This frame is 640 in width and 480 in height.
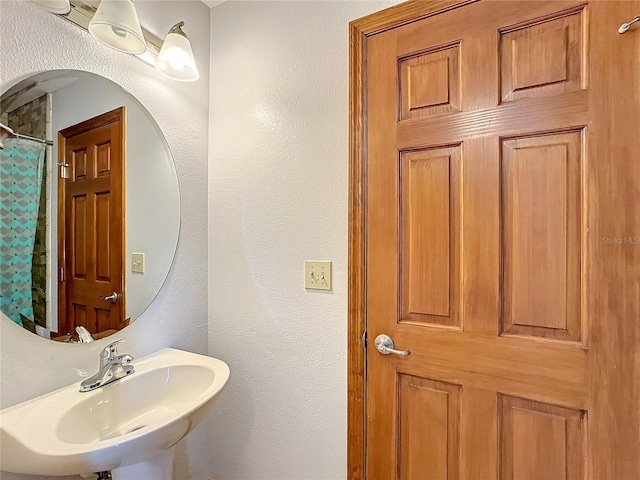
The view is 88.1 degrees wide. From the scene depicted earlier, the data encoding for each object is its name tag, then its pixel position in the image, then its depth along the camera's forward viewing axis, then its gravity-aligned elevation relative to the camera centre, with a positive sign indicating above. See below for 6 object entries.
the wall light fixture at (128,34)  0.97 +0.67
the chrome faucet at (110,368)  1.00 -0.41
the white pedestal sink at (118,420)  0.75 -0.48
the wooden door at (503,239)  0.82 +0.01
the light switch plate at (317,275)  1.21 -0.12
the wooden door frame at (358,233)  1.13 +0.03
